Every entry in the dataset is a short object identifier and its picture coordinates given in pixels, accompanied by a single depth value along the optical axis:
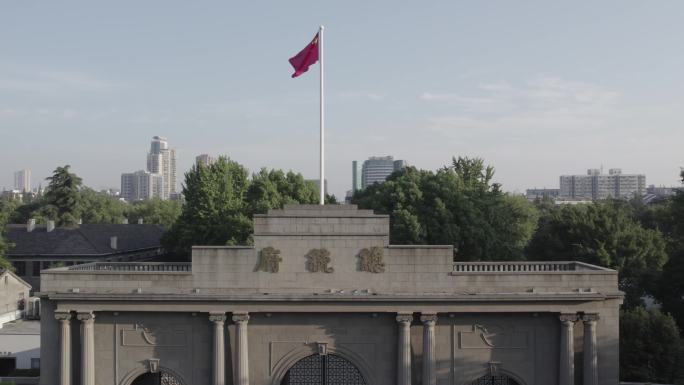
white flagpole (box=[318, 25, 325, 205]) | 27.76
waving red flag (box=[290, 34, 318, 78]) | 28.64
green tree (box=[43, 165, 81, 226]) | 93.62
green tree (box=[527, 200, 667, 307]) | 44.69
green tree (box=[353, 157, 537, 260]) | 43.06
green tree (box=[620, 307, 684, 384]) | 31.23
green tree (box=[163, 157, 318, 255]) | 51.47
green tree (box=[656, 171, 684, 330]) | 40.19
